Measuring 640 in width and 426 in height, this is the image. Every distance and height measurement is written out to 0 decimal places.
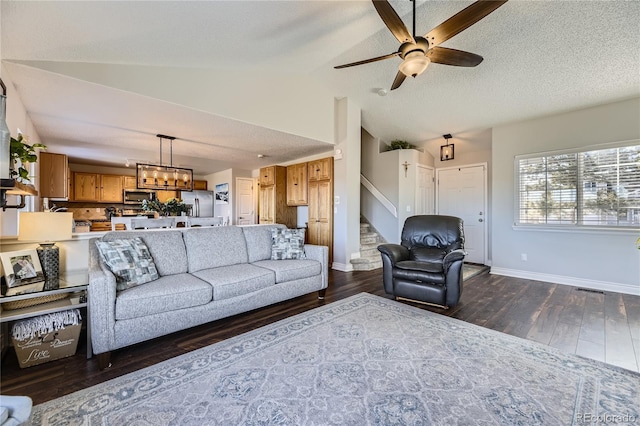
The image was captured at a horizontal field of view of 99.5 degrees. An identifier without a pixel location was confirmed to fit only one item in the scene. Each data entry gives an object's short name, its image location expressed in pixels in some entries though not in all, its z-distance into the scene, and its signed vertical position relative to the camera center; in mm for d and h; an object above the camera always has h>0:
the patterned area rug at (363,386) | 1512 -1128
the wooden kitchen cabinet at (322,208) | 5281 +88
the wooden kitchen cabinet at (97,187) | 6836 +694
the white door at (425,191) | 6078 +489
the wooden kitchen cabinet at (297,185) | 5871 +622
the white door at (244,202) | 8320 +341
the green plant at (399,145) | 6031 +1516
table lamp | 2082 -142
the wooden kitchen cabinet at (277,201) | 6246 +273
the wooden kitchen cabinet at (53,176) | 3494 +494
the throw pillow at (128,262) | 2312 -430
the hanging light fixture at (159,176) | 4751 +676
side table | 1845 -679
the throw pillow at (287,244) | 3547 -418
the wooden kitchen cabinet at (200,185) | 9336 +979
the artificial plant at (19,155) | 1870 +419
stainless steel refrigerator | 8852 +398
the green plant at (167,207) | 5227 +123
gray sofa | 2033 -659
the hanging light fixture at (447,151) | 5821 +1322
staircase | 5094 -801
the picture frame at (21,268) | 2021 -416
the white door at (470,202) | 5743 +216
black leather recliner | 3020 -615
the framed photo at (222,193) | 8414 +634
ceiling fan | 2064 +1514
